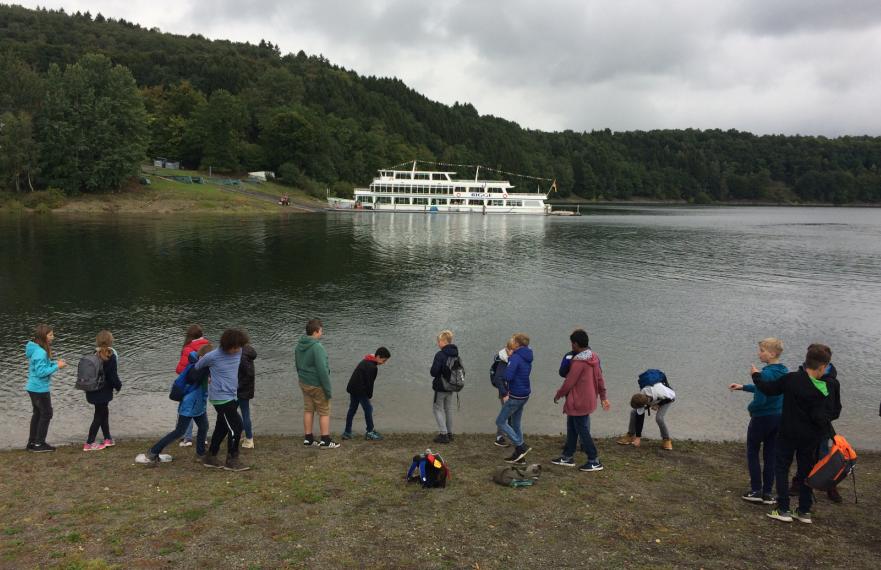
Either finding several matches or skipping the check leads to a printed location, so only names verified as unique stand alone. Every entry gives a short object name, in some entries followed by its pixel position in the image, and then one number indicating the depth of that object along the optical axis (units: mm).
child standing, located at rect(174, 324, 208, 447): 10430
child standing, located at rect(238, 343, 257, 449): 10406
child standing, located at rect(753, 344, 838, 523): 7578
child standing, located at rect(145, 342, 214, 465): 9891
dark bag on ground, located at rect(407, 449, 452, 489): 8992
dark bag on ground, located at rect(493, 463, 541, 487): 9148
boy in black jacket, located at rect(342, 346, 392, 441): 11516
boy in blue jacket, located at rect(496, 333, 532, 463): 10305
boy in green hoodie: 10570
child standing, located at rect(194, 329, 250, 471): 9383
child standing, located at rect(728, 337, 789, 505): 8594
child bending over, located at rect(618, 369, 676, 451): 11555
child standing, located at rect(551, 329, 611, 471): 9719
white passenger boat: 116250
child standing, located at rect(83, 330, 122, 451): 10227
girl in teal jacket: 10273
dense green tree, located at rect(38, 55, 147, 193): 83500
